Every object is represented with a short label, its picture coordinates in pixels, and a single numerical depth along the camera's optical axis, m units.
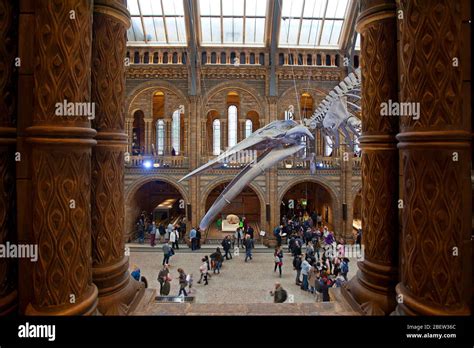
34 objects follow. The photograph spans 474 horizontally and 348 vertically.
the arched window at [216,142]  20.76
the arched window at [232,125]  20.88
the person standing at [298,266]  11.23
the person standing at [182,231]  18.09
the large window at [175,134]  19.96
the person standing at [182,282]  9.56
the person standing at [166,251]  12.64
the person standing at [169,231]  15.98
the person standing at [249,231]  16.36
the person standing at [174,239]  15.04
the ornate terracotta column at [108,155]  2.69
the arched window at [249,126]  24.65
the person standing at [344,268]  9.88
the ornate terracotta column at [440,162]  1.99
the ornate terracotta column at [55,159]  2.03
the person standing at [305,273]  10.45
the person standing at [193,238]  15.98
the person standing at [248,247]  14.21
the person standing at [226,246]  14.12
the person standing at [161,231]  17.52
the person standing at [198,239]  16.28
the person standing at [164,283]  8.40
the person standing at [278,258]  12.01
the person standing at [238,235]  16.17
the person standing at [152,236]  16.78
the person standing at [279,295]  6.52
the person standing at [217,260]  12.38
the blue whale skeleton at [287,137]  7.53
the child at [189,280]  9.82
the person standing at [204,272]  11.28
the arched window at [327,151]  19.87
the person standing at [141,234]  17.53
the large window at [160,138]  23.82
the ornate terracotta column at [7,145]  2.07
